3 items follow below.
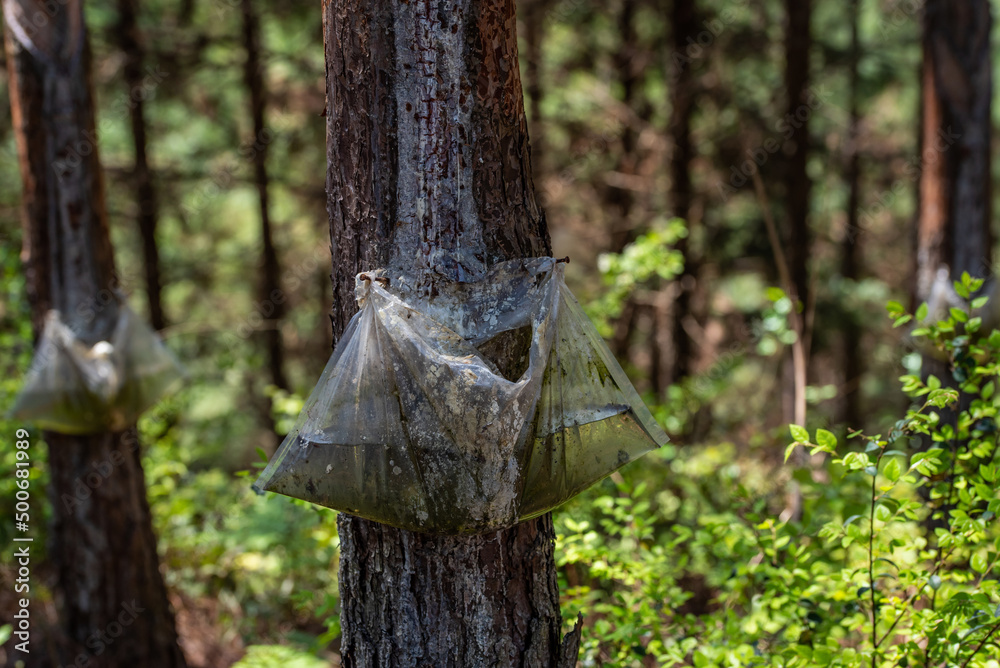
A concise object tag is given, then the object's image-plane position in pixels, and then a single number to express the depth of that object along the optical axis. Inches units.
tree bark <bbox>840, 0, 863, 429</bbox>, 777.6
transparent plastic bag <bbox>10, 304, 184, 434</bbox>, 313.9
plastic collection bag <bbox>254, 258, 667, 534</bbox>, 130.4
